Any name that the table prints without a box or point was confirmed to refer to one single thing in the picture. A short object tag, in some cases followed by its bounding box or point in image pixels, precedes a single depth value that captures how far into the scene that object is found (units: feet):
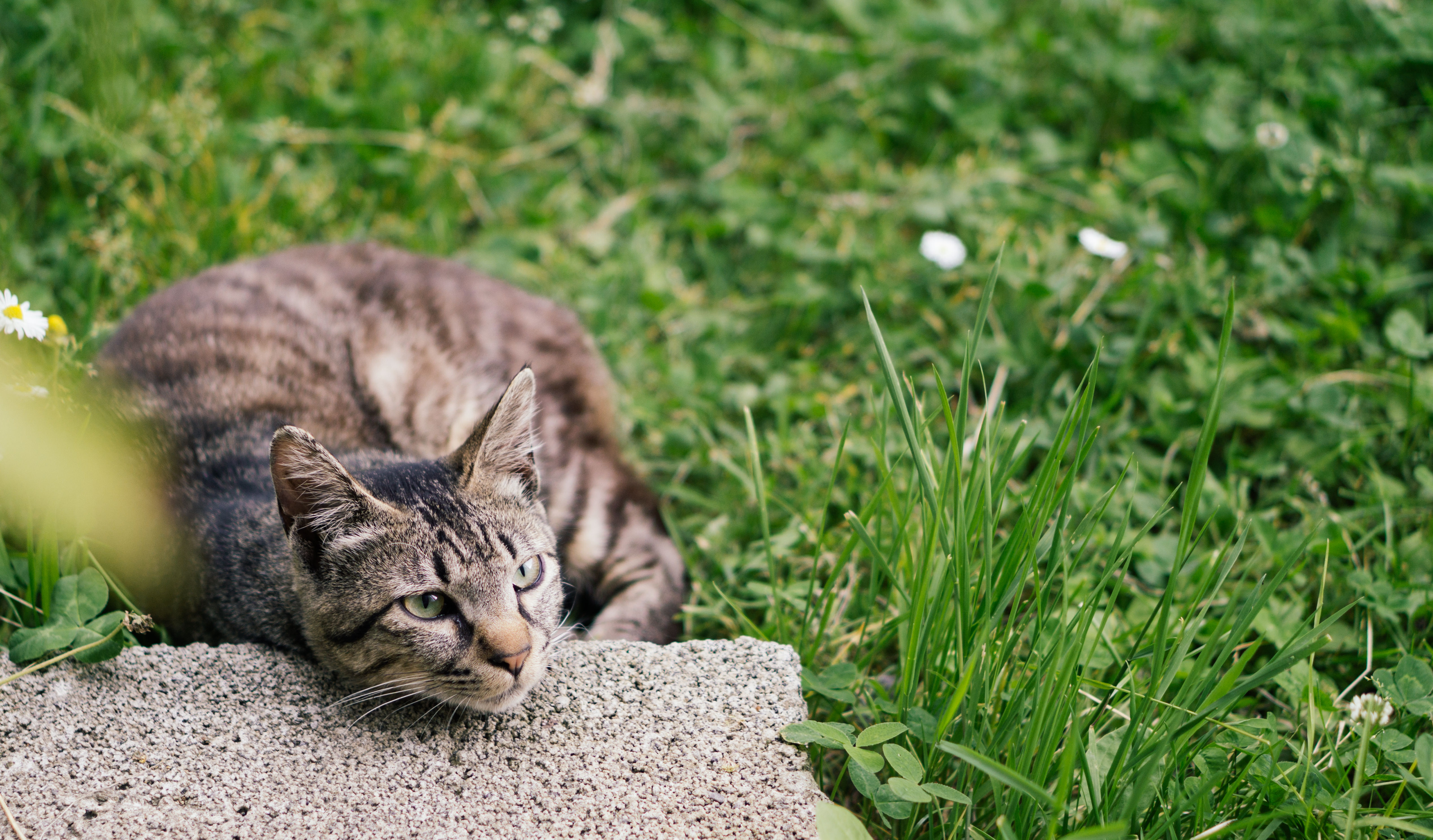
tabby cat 6.55
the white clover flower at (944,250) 11.62
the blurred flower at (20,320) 6.98
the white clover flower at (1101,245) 11.25
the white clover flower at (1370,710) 5.98
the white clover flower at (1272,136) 11.91
